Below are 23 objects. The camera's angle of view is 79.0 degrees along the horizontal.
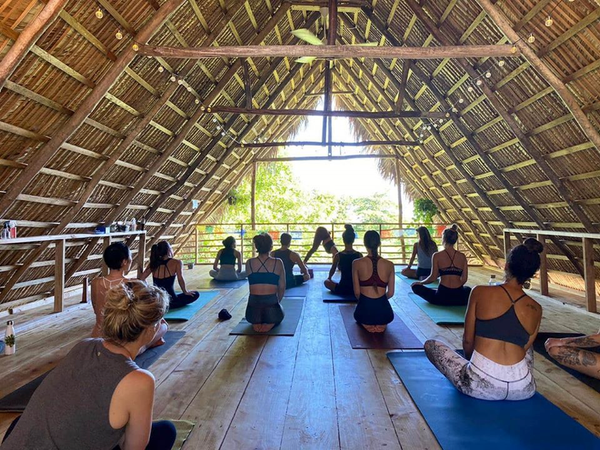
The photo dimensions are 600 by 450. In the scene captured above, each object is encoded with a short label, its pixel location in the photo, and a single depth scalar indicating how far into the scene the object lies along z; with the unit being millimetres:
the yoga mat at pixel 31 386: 2310
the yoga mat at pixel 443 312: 4215
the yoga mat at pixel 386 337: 3439
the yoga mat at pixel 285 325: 3826
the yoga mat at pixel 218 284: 6688
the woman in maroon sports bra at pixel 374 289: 3812
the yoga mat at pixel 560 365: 2604
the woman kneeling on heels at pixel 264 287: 3877
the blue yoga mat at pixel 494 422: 1857
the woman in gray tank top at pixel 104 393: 1154
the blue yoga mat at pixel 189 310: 4473
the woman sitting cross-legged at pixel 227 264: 7107
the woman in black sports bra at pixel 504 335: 2135
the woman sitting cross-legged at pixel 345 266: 5422
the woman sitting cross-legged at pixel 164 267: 4617
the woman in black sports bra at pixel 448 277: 4776
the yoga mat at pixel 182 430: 1873
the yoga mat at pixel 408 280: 6534
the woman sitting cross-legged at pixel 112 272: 2891
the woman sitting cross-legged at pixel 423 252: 6363
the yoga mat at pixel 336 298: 5332
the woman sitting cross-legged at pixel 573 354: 2467
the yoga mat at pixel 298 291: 5803
